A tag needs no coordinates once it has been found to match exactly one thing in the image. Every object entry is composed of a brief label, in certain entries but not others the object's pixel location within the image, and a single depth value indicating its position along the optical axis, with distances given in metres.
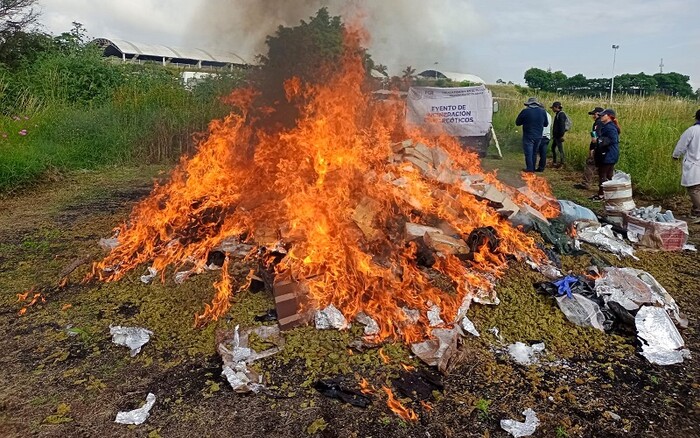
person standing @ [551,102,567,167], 12.16
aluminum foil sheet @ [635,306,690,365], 3.71
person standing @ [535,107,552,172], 12.09
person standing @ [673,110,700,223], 7.64
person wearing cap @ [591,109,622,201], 8.98
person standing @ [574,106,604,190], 10.02
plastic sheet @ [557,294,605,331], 4.18
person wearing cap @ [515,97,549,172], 11.29
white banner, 13.01
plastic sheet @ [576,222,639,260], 5.93
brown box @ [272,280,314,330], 4.06
